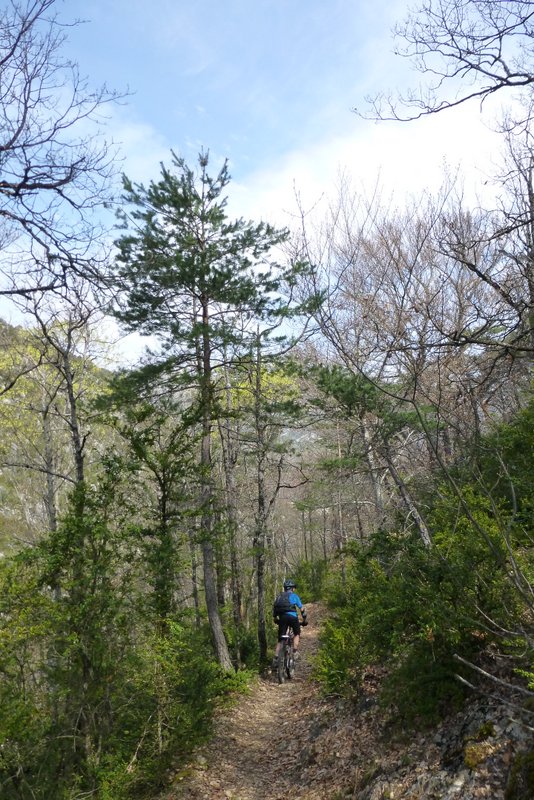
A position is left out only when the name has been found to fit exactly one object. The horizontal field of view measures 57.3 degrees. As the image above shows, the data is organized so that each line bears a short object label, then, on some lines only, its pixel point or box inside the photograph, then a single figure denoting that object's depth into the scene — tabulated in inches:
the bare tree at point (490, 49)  140.4
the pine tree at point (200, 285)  362.3
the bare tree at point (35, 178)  146.9
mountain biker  387.2
